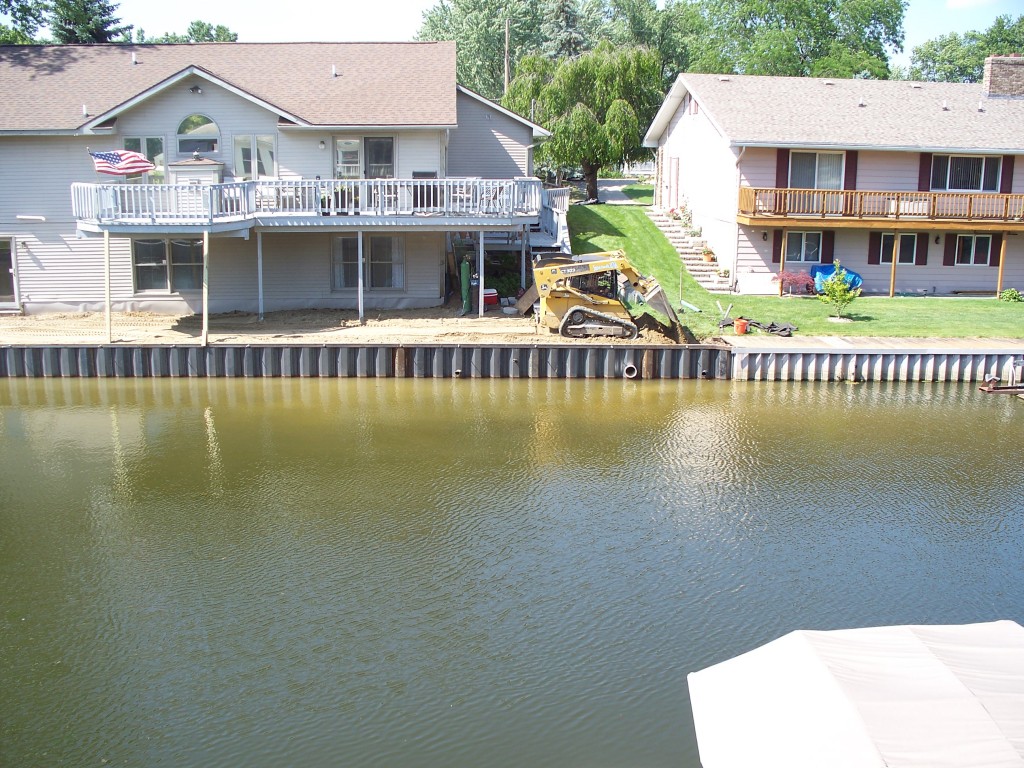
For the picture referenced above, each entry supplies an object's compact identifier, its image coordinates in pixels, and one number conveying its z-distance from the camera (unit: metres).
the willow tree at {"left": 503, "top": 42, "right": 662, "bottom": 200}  39.50
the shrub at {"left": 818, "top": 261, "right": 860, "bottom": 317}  27.42
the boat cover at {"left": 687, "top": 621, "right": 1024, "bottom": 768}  7.76
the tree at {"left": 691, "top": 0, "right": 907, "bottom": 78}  56.19
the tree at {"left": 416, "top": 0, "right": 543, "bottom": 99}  62.53
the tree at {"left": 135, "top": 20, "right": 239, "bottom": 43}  68.38
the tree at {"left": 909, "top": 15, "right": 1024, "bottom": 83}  66.38
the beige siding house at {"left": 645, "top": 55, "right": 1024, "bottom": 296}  30.77
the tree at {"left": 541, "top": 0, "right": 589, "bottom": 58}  57.19
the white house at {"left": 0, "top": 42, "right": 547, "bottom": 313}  27.12
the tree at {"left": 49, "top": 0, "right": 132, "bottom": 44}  41.16
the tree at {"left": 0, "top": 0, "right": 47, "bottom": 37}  38.84
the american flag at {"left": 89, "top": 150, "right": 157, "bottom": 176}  24.02
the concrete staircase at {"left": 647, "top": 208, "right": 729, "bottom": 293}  31.70
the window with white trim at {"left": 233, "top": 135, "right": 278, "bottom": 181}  28.52
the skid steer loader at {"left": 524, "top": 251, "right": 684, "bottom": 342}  25.64
